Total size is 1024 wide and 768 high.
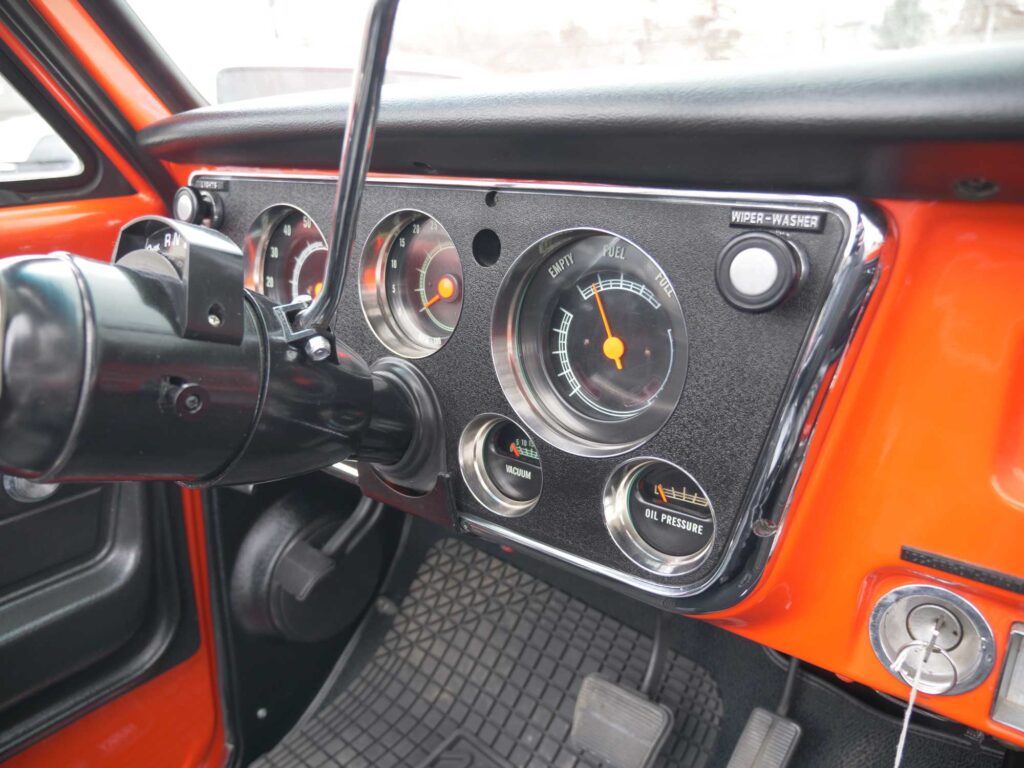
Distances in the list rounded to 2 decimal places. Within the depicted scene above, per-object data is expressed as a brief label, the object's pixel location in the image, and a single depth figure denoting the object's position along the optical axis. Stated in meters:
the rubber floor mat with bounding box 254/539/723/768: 0.61
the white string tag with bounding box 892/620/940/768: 0.33
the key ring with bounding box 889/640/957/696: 0.34
